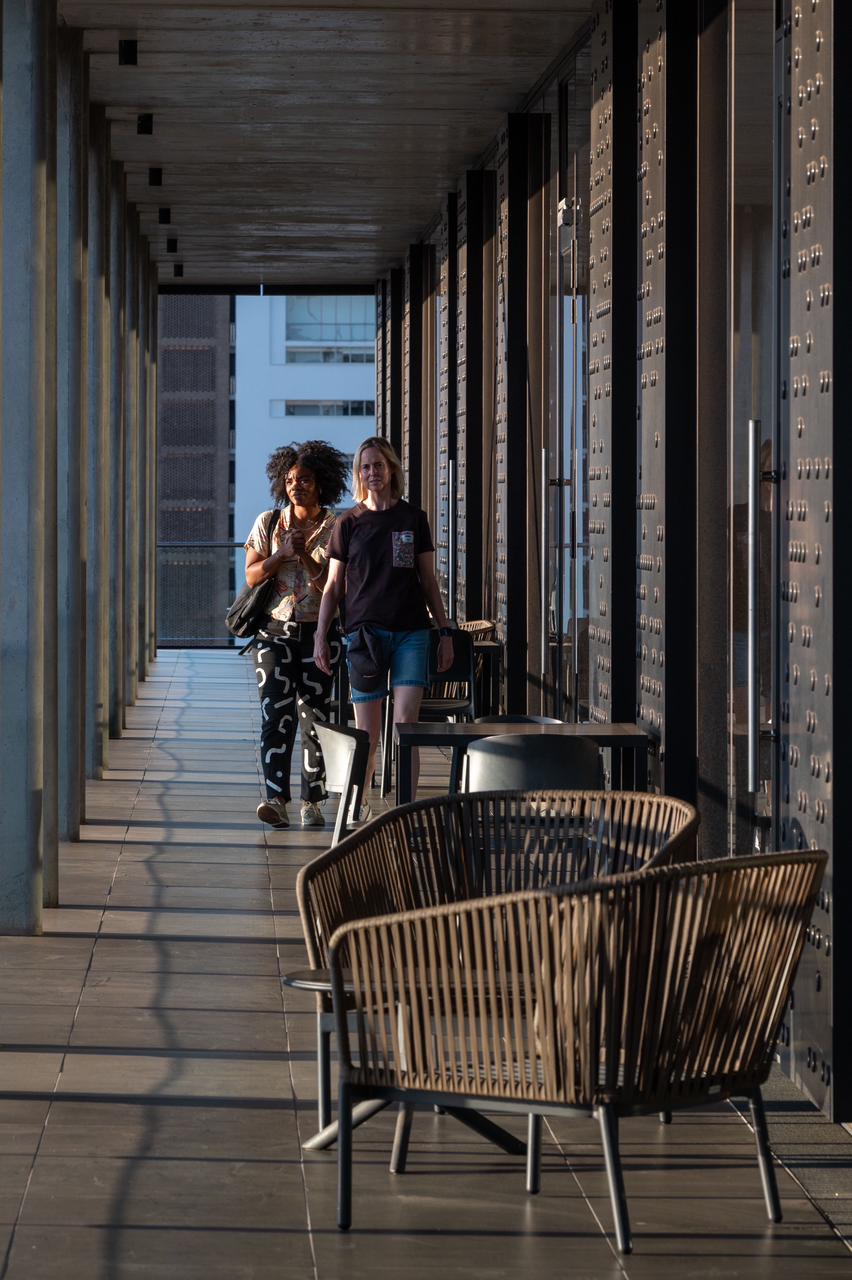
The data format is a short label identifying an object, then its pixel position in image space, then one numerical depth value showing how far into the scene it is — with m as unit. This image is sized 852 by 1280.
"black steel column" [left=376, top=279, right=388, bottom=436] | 37.99
